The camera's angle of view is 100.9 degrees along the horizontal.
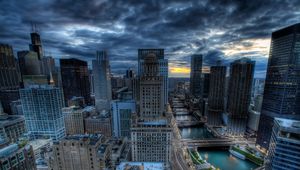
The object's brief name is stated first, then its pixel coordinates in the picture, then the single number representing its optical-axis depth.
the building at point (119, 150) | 77.36
